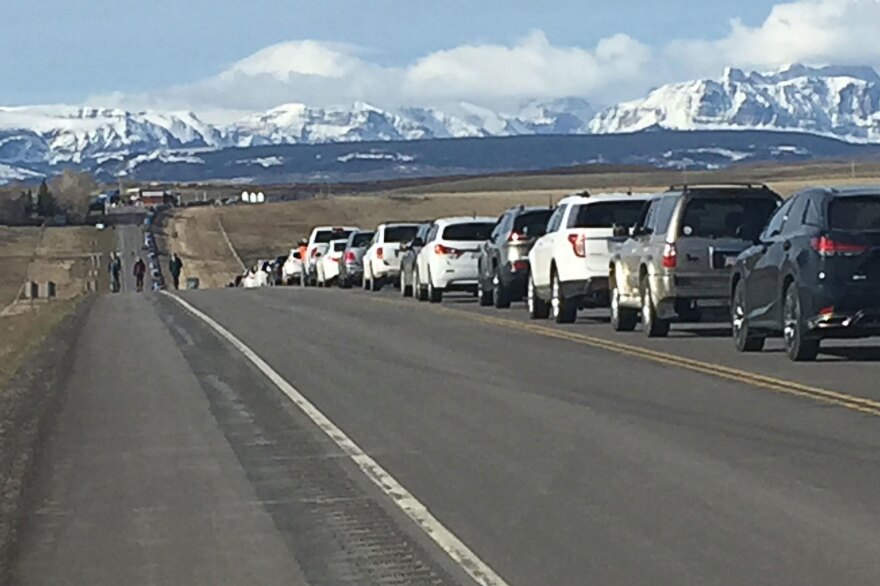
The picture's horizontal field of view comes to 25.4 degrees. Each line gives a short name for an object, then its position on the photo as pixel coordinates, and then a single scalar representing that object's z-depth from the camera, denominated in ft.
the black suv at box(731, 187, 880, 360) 61.72
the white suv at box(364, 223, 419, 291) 149.38
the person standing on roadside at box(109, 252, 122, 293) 248.52
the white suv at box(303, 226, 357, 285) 188.34
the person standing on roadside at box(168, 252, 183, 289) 244.42
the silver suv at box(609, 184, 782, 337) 76.13
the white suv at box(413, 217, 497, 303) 123.34
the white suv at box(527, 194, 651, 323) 90.53
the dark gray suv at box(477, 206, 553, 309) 107.34
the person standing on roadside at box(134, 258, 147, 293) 238.89
